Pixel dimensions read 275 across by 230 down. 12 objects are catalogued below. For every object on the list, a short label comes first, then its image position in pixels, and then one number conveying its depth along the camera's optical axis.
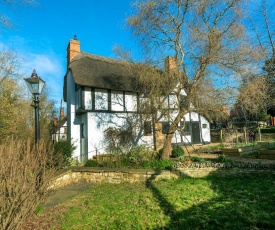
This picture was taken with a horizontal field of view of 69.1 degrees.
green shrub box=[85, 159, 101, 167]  9.50
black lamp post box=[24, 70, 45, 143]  5.87
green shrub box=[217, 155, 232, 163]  8.26
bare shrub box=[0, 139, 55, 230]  3.07
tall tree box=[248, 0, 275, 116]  12.38
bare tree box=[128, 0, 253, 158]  8.80
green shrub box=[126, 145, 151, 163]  9.04
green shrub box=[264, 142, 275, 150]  10.30
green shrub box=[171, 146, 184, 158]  11.18
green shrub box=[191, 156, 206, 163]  8.67
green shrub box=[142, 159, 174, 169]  8.32
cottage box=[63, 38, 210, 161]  13.39
